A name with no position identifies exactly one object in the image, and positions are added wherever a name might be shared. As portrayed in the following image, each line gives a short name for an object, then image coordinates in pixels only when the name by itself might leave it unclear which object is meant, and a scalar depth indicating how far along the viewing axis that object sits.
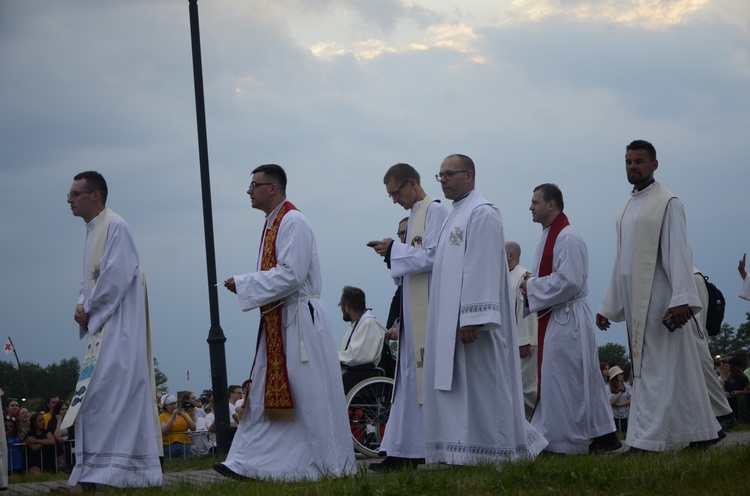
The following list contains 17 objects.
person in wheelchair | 11.73
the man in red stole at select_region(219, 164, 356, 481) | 7.95
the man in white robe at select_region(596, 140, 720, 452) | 8.26
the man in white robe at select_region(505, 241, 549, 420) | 11.35
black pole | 11.25
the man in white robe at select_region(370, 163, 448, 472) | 8.52
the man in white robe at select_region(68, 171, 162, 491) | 7.85
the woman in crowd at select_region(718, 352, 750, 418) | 14.95
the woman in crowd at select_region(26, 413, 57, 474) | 13.64
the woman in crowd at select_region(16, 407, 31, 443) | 14.45
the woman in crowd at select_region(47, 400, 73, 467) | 13.81
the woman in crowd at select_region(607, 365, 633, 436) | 15.59
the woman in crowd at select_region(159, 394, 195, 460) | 14.64
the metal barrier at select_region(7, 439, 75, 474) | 13.48
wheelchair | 11.48
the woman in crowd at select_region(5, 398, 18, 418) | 15.51
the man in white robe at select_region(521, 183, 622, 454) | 9.52
